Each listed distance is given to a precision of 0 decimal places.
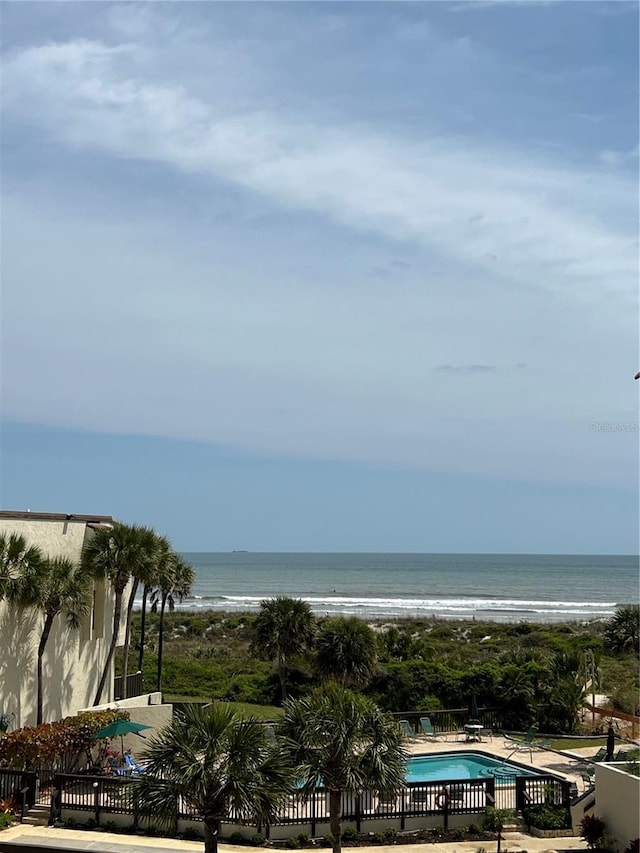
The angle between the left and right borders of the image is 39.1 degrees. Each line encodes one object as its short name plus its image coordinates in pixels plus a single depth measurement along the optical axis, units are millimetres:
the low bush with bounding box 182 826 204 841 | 19359
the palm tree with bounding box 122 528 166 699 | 28516
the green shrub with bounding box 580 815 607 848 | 18375
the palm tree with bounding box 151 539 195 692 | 32531
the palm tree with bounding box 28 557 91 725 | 24844
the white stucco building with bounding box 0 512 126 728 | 24891
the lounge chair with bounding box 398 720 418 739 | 29023
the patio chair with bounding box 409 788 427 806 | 20219
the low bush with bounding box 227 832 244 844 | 19234
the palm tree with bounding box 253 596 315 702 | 34344
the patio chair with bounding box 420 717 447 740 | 30606
